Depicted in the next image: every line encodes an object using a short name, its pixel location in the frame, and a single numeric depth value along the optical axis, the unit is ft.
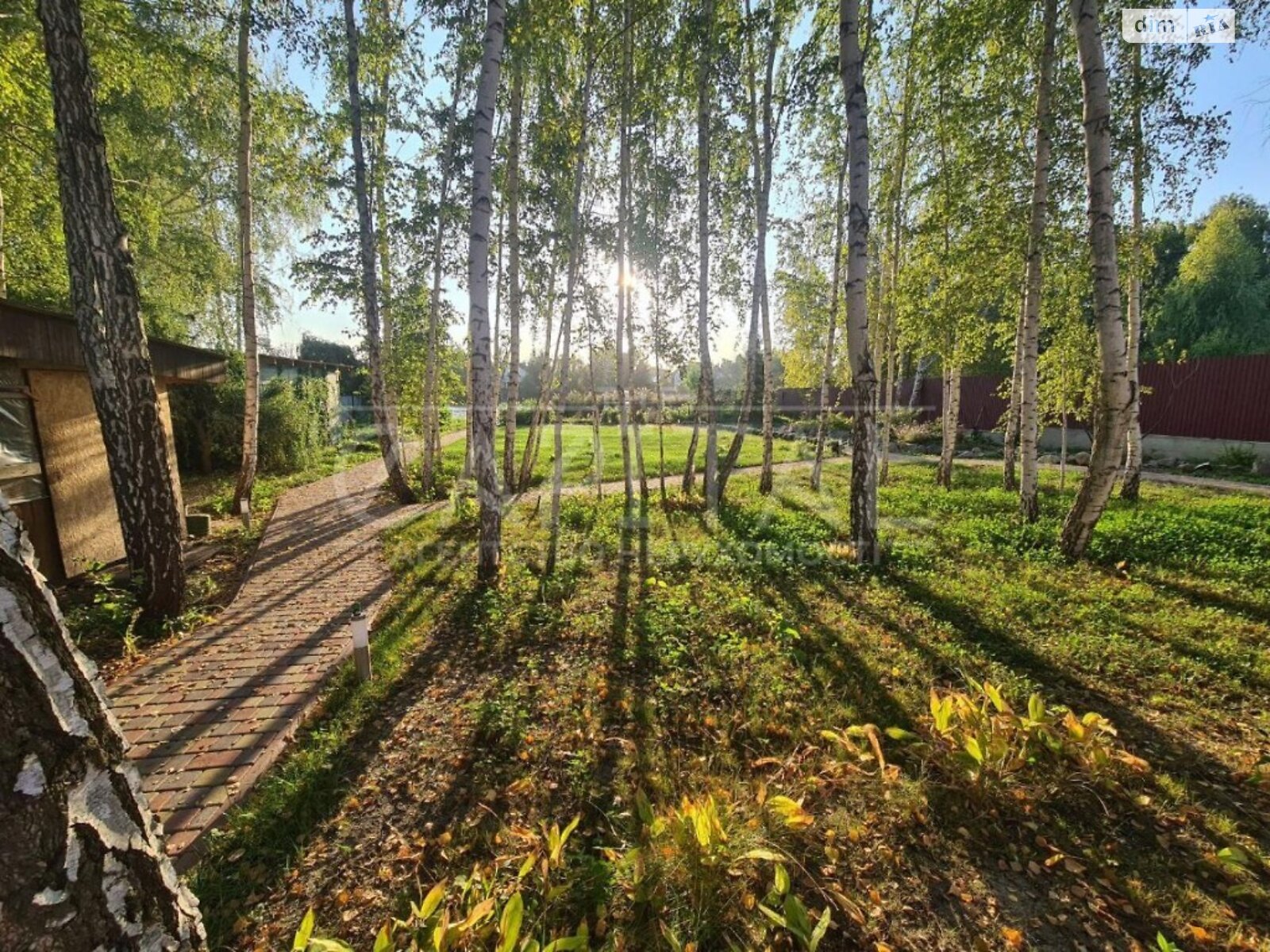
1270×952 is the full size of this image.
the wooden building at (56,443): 16.22
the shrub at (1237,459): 43.52
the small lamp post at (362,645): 12.91
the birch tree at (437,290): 33.50
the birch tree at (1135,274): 21.07
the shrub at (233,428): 43.29
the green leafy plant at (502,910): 6.11
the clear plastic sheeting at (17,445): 16.61
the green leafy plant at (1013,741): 9.30
